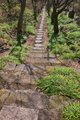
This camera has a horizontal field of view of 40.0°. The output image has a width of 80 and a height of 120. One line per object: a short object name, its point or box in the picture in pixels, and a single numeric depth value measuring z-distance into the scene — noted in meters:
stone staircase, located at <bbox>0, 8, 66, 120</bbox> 1.77
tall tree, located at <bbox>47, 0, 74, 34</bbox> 8.07
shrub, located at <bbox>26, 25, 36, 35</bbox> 9.48
